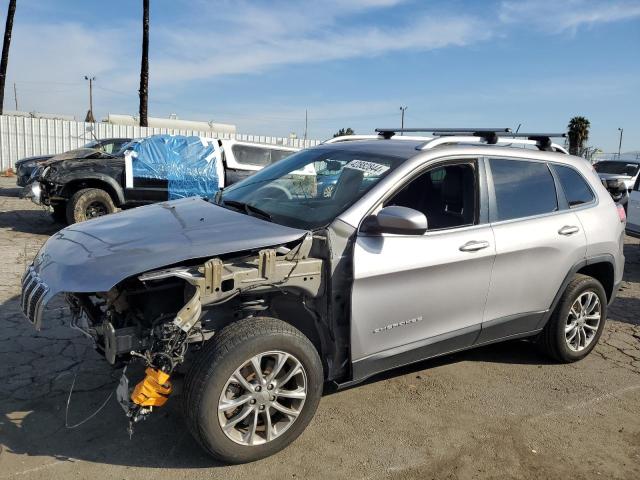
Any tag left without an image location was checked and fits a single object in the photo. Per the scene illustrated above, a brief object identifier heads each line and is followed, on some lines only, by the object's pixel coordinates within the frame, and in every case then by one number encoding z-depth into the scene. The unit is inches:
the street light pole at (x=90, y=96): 2893.7
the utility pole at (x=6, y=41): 902.4
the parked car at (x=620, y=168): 579.8
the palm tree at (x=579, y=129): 1615.4
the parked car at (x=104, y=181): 367.2
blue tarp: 389.4
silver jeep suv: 110.7
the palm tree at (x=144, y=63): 874.8
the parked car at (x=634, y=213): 364.8
